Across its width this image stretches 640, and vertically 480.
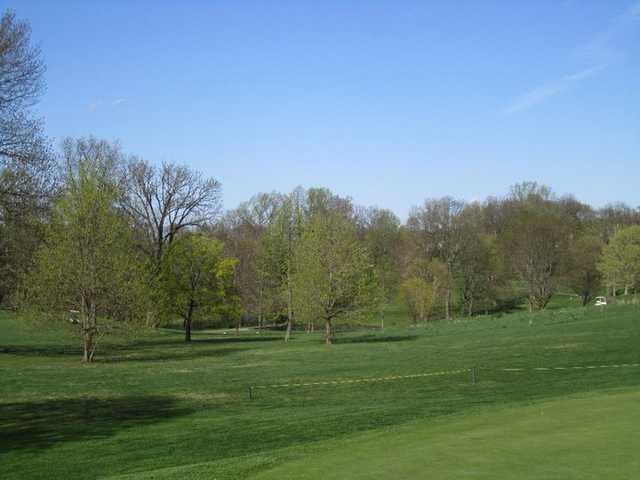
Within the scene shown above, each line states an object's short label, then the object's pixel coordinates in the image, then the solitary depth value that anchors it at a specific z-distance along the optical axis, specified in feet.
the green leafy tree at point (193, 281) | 188.24
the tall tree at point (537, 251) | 244.22
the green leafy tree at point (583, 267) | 257.34
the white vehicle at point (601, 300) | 239.09
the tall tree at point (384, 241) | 287.91
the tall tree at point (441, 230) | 282.56
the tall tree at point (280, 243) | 204.64
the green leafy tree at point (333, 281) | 153.89
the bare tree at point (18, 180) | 107.14
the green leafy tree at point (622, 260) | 226.79
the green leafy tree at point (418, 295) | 242.37
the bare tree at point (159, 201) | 214.69
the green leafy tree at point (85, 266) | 118.00
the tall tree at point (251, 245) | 241.53
